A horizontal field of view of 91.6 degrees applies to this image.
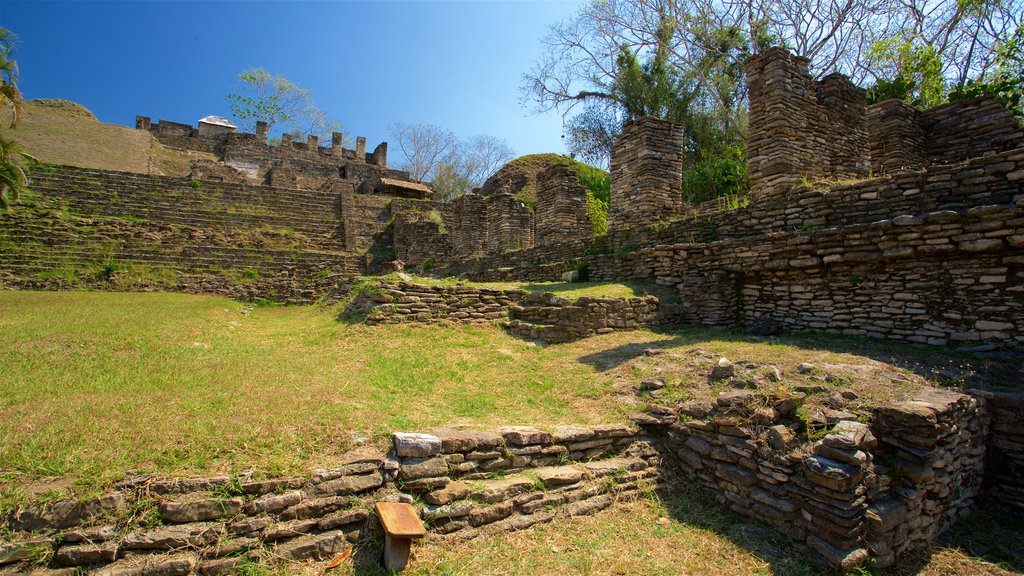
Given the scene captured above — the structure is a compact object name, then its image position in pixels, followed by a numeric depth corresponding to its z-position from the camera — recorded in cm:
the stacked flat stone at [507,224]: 1705
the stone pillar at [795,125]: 980
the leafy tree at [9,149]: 1199
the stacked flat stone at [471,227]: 1980
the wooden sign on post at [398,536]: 333
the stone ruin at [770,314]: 366
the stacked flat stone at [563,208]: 1459
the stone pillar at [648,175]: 1179
